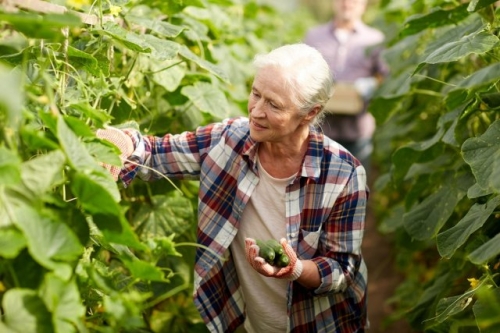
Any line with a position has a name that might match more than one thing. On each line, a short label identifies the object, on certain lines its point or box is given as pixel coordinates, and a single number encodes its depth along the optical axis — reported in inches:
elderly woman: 92.6
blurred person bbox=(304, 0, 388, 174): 195.0
